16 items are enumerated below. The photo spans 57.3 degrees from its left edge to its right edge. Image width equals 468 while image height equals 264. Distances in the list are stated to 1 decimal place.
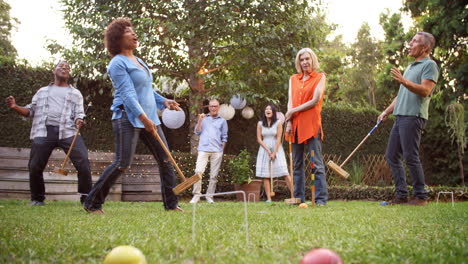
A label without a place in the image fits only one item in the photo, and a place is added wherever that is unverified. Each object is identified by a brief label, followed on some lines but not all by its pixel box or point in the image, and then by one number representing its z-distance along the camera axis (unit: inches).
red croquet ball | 48.5
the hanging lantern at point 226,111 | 333.1
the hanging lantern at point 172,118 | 318.0
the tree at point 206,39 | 308.2
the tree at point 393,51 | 491.5
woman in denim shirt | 142.2
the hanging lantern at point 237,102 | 331.6
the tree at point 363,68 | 959.0
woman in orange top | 189.0
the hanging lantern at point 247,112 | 354.4
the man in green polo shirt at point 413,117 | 180.7
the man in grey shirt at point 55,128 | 194.7
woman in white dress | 276.2
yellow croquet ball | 54.6
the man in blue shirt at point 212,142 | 275.0
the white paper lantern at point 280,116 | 332.8
